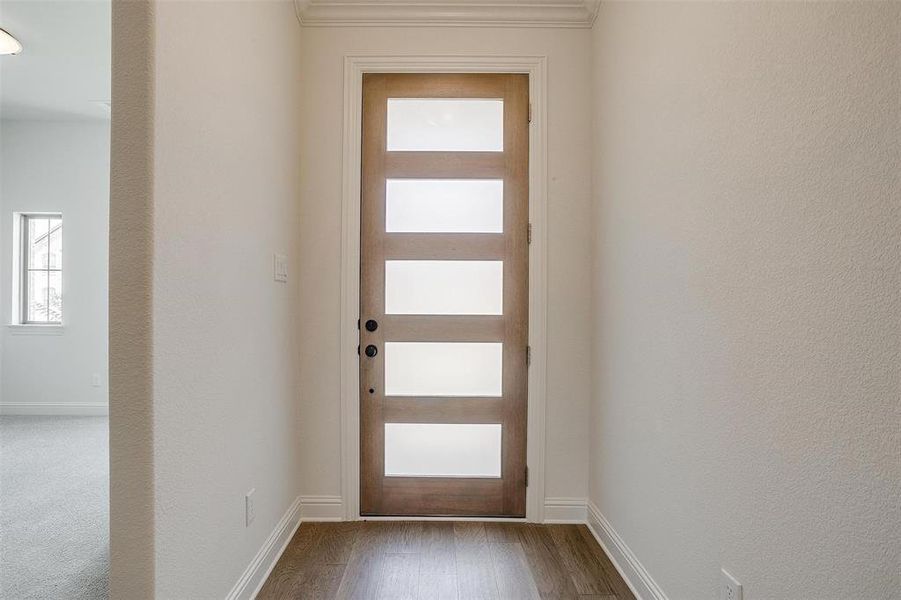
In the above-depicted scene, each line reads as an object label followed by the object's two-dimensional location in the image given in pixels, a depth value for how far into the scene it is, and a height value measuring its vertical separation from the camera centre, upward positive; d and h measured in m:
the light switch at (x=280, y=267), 2.11 +0.13
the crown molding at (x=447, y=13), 2.45 +1.49
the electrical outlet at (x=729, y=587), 1.25 -0.78
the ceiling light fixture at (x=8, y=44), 2.99 +1.63
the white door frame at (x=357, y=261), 2.48 +0.19
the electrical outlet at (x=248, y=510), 1.78 -0.82
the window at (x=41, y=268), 4.77 +0.26
